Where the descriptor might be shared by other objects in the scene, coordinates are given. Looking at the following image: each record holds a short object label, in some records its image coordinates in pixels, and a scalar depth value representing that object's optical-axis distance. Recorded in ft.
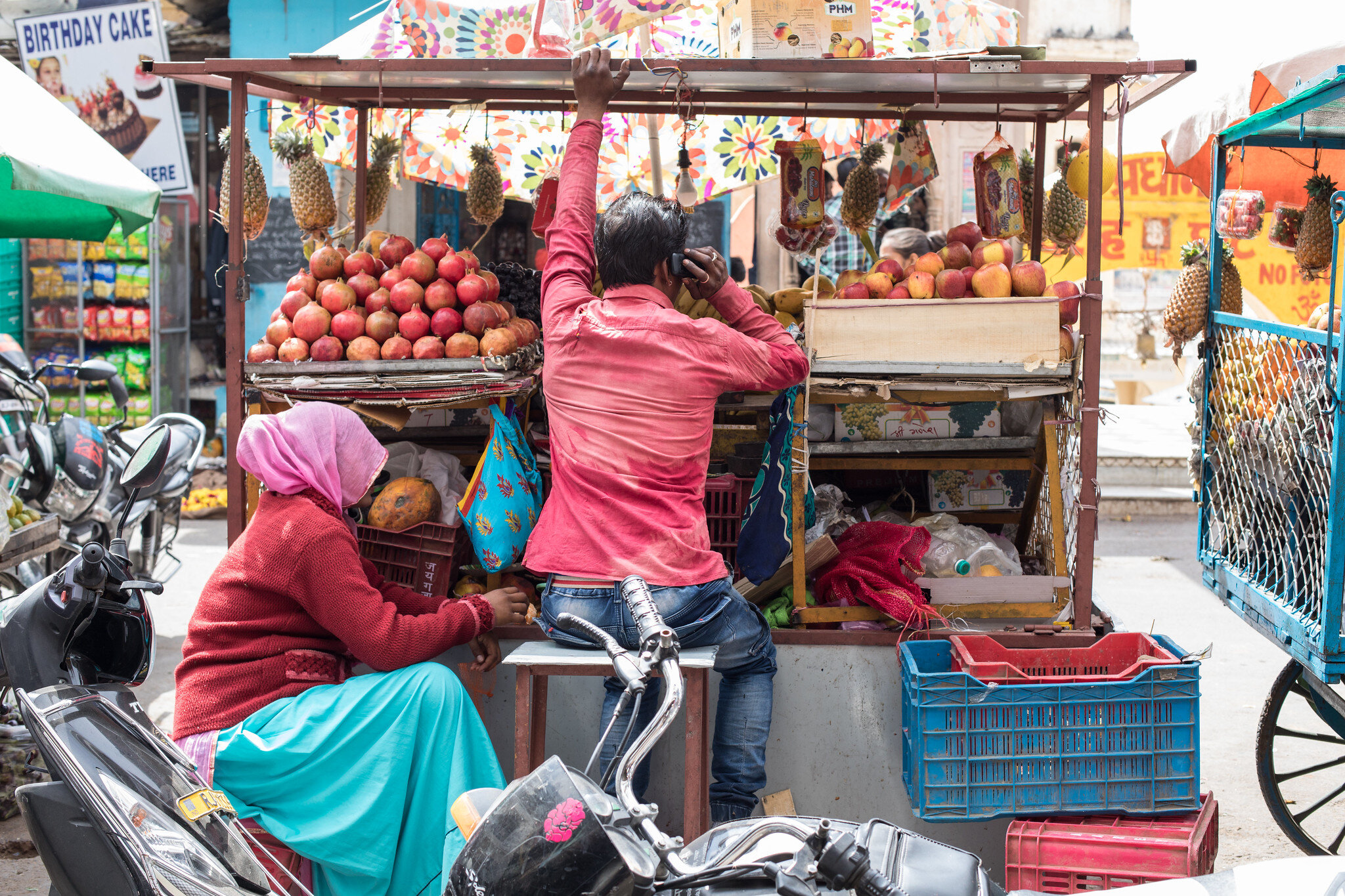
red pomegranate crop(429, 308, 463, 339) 12.02
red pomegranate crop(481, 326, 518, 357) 11.85
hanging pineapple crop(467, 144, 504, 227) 16.70
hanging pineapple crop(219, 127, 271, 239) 13.79
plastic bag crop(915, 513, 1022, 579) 12.69
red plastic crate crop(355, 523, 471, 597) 11.95
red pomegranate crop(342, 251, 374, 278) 12.65
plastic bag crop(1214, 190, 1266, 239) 12.35
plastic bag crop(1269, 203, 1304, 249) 14.20
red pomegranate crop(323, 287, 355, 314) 12.12
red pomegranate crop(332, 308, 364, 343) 11.91
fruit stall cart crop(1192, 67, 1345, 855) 10.25
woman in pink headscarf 9.29
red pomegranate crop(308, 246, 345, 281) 12.60
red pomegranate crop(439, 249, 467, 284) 12.51
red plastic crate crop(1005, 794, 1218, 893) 9.50
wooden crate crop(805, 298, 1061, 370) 11.41
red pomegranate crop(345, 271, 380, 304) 12.36
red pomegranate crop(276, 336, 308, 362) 11.68
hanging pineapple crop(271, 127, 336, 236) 14.57
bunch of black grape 13.62
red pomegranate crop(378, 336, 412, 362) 11.70
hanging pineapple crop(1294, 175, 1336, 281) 13.21
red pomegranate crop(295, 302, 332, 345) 11.83
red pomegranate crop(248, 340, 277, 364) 11.82
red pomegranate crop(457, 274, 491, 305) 12.26
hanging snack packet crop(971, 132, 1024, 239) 13.26
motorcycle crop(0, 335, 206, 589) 16.24
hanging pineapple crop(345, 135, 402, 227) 16.26
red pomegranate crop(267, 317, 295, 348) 11.89
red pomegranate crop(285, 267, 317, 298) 12.43
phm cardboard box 10.94
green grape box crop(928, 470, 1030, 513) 14.38
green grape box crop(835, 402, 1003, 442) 13.30
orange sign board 35.47
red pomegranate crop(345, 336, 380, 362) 11.71
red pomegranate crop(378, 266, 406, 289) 12.40
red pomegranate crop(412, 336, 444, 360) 11.73
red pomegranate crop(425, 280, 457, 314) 12.19
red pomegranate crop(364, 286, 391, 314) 12.17
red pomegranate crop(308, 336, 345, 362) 11.74
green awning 12.34
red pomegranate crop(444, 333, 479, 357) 11.79
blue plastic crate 9.88
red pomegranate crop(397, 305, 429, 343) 11.92
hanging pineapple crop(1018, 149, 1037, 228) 15.61
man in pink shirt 9.51
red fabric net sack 11.54
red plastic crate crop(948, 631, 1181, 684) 10.89
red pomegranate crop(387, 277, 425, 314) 12.14
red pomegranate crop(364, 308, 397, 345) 11.90
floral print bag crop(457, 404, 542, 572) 11.32
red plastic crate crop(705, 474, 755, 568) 12.54
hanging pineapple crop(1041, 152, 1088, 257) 15.38
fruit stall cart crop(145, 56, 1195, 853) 10.93
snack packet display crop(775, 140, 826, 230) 14.11
